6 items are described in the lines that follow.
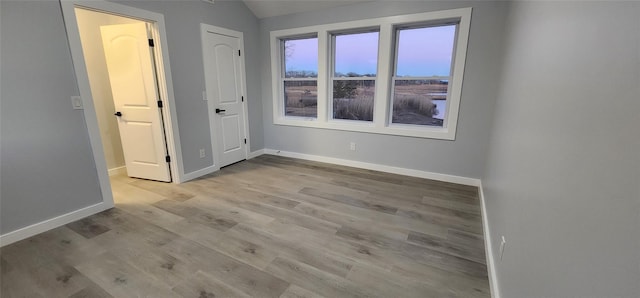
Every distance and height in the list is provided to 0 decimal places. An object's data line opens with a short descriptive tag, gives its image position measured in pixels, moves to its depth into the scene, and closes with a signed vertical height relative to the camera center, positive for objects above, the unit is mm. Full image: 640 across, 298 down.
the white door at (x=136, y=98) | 3077 -127
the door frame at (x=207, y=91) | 3484 +8
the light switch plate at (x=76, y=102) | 2350 -134
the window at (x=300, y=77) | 4164 +194
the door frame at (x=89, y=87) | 2309 +89
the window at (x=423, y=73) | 3258 +214
